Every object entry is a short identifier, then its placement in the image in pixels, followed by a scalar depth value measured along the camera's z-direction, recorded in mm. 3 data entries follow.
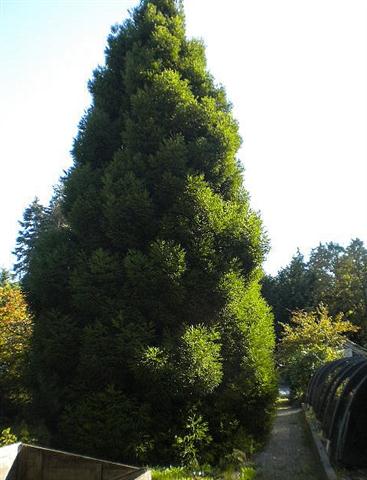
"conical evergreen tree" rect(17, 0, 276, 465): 8156
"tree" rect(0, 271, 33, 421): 13172
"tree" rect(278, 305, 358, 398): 19250
